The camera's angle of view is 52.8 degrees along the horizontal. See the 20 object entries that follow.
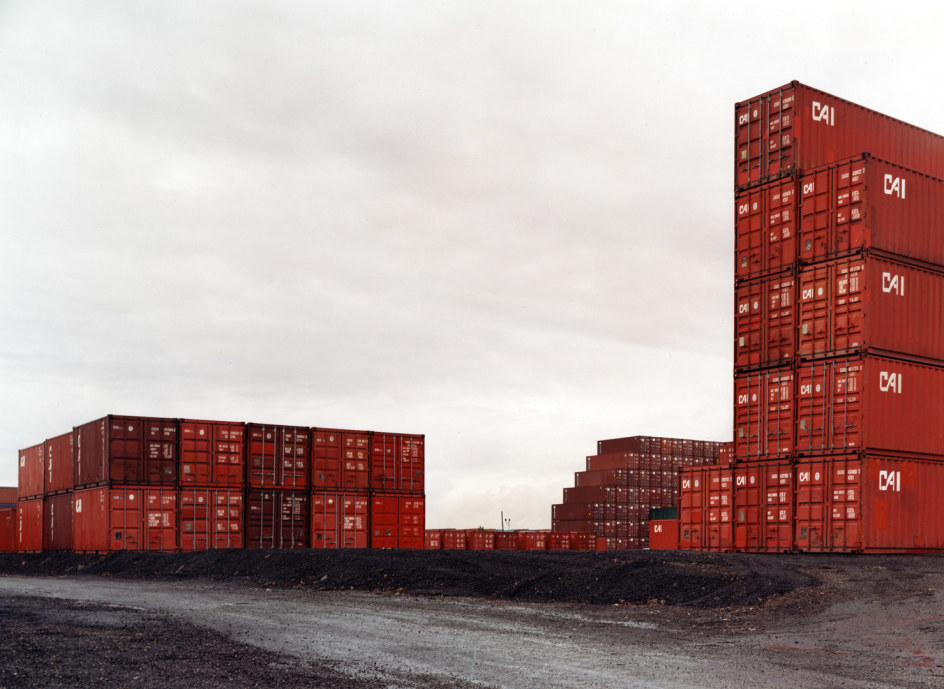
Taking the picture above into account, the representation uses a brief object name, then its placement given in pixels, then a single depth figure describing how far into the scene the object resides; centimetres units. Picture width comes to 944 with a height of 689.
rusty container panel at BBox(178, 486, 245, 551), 3609
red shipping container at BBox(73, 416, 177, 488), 3522
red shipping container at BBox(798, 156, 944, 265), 2464
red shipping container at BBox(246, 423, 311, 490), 3769
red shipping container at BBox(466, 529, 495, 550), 5025
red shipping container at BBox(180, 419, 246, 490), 3638
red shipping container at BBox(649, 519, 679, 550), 3397
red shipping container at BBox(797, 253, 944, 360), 2433
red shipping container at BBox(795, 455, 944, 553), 2375
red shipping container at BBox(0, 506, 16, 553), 5291
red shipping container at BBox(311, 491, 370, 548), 3841
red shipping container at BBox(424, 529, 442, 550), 5362
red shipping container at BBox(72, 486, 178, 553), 3494
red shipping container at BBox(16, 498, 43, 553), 4432
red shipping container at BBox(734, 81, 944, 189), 2661
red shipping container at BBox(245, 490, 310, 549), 3734
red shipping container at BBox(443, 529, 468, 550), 5147
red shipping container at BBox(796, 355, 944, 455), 2411
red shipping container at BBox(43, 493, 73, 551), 4030
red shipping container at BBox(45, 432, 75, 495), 4044
